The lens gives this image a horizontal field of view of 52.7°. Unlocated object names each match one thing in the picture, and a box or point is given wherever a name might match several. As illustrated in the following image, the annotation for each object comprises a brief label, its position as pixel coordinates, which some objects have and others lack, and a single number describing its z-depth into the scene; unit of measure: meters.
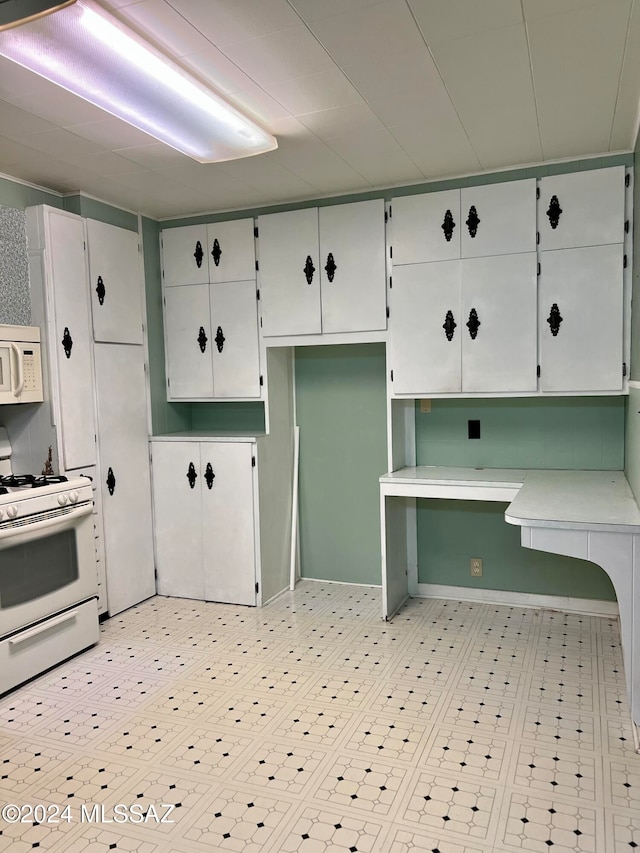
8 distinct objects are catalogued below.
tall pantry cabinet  3.73
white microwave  3.48
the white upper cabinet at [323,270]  4.05
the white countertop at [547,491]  2.59
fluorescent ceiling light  2.06
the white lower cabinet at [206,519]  4.31
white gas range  3.12
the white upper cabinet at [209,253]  4.41
